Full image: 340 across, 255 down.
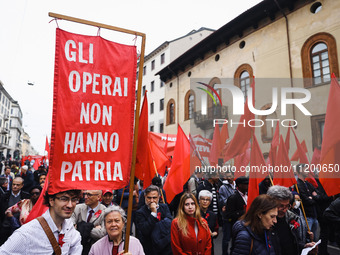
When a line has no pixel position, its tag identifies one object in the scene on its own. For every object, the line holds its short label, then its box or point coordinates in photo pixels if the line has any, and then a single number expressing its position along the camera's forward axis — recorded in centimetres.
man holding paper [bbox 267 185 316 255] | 319
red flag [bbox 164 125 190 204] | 597
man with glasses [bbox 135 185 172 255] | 384
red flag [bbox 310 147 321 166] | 917
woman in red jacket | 358
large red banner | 257
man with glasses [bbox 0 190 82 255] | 202
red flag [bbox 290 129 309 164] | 710
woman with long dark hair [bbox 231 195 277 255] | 259
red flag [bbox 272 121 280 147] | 685
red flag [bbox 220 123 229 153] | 915
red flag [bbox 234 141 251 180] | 730
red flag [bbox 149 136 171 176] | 748
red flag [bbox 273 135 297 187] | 561
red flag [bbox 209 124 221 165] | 803
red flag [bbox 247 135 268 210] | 438
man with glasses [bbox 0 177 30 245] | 446
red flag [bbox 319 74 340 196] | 450
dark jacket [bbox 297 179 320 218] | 567
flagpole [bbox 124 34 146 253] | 246
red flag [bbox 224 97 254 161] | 646
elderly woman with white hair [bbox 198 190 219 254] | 464
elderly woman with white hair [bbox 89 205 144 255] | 283
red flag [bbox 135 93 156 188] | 447
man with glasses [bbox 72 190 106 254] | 346
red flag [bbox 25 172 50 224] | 360
